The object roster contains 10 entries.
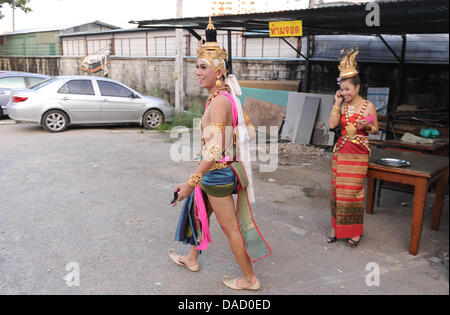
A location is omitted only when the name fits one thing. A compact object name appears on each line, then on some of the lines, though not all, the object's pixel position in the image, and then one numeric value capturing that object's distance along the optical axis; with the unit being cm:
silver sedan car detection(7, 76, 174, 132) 928
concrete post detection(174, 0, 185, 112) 1178
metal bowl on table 361
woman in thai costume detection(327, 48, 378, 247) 363
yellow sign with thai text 616
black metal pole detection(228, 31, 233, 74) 761
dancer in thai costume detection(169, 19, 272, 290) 278
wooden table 340
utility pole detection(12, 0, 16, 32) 2280
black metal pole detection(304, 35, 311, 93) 953
